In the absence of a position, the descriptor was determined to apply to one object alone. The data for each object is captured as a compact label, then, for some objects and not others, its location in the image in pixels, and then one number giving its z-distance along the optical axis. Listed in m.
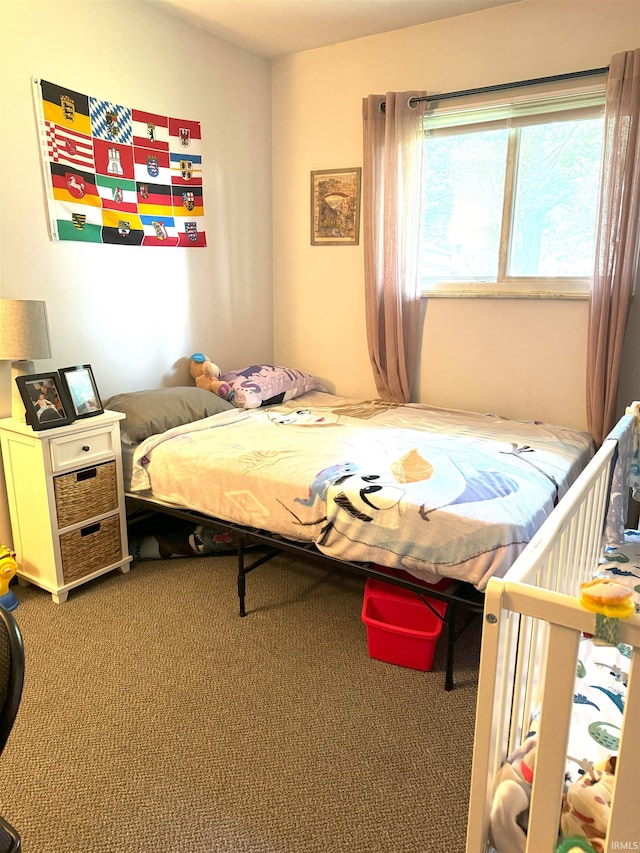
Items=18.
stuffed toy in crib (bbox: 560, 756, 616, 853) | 0.96
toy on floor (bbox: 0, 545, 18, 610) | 2.33
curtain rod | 2.65
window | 2.83
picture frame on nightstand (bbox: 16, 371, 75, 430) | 2.35
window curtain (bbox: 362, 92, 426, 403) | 3.12
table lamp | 2.30
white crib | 0.88
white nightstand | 2.39
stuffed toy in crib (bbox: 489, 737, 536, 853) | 1.03
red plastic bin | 2.04
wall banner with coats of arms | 2.57
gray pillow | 2.73
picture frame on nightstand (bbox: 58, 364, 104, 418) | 2.52
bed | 1.88
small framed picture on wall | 3.46
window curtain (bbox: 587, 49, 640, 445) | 2.55
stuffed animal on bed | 3.27
